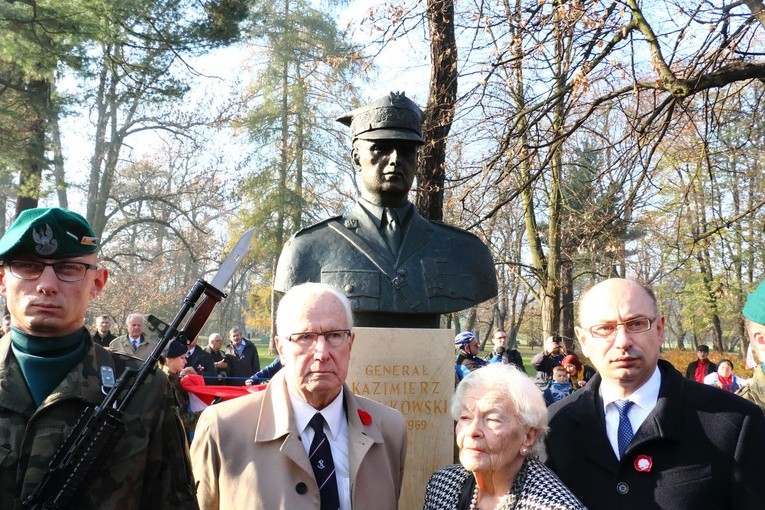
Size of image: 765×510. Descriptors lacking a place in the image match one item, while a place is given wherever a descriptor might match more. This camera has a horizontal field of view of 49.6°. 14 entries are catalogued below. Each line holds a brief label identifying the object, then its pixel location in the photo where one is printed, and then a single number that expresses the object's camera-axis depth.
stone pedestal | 4.42
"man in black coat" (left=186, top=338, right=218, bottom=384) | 10.17
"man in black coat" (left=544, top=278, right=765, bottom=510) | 2.61
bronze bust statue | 4.64
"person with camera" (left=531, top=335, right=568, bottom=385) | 10.45
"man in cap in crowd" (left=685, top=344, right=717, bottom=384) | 12.73
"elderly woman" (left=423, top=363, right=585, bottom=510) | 2.57
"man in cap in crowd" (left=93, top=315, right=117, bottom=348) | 10.69
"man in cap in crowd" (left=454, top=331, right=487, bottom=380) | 9.28
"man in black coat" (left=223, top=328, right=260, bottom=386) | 12.34
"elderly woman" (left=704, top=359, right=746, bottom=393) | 10.10
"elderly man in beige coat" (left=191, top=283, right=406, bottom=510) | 2.66
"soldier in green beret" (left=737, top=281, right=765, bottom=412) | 2.90
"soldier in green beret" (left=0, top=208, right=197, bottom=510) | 2.20
